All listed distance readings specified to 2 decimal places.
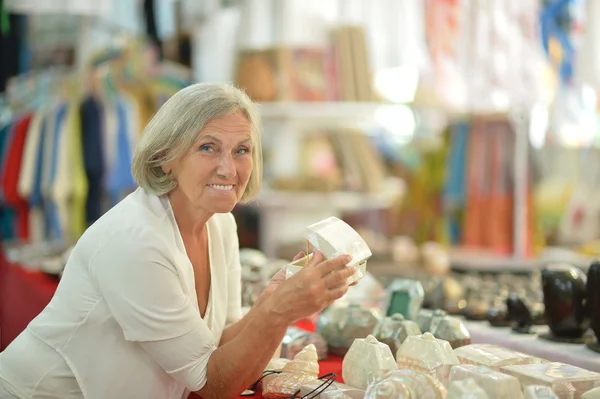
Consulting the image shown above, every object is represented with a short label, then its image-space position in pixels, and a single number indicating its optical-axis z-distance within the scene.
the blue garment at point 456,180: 5.68
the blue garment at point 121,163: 5.38
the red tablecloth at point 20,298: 3.02
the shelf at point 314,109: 5.10
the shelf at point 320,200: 5.04
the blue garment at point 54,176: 5.48
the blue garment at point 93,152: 5.44
